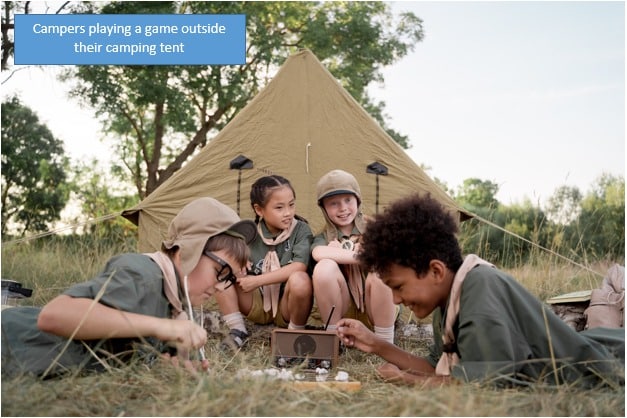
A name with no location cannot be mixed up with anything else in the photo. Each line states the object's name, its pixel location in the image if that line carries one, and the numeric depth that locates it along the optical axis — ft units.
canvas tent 15.97
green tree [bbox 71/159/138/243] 47.55
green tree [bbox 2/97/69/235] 44.55
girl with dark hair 12.88
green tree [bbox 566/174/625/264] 32.19
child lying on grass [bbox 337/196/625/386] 7.54
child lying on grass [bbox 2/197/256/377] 7.41
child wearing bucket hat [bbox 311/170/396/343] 12.14
